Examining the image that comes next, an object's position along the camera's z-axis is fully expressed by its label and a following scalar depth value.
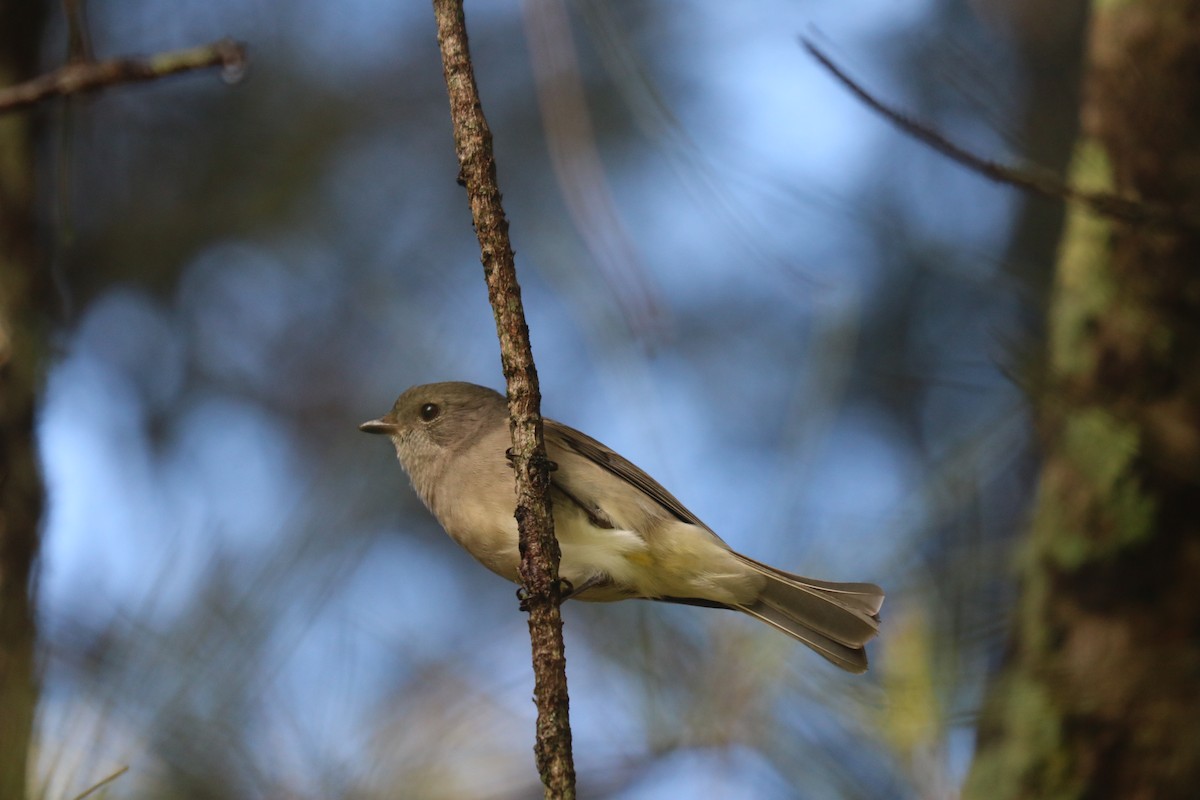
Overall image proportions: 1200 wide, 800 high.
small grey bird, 7.19
